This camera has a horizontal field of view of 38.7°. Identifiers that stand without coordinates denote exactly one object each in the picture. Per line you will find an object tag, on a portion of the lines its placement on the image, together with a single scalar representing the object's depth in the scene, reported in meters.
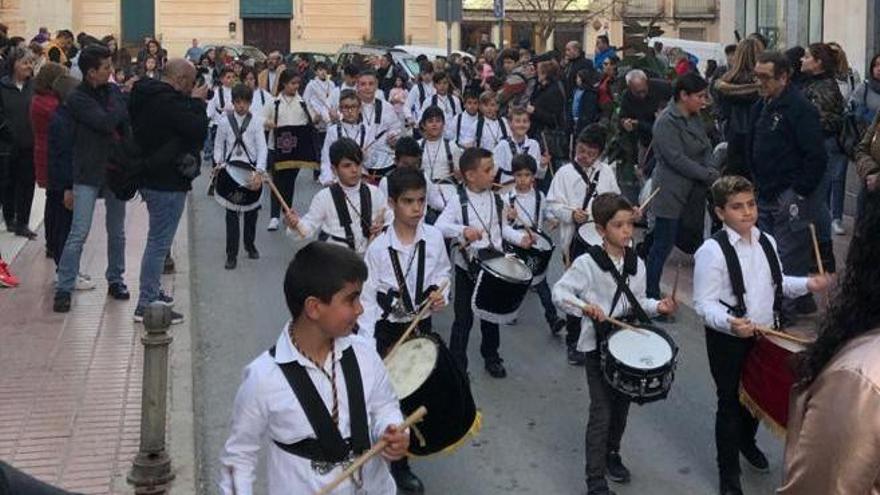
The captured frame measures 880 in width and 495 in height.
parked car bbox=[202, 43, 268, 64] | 31.89
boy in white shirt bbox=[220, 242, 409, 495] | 3.78
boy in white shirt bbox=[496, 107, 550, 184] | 11.18
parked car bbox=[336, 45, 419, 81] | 25.09
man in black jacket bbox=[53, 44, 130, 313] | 9.28
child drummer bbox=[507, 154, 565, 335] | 9.02
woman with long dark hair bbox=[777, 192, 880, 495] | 2.13
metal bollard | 5.81
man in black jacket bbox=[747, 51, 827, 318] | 8.52
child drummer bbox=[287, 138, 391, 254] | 7.98
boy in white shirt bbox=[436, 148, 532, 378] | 7.86
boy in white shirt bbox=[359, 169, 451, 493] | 6.35
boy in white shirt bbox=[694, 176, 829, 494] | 5.77
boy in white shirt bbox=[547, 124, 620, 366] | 9.02
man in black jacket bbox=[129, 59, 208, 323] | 9.00
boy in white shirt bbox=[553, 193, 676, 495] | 5.95
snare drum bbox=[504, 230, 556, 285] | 8.34
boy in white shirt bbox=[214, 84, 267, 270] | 11.75
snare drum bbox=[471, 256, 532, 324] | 7.39
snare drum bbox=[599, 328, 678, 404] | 5.53
